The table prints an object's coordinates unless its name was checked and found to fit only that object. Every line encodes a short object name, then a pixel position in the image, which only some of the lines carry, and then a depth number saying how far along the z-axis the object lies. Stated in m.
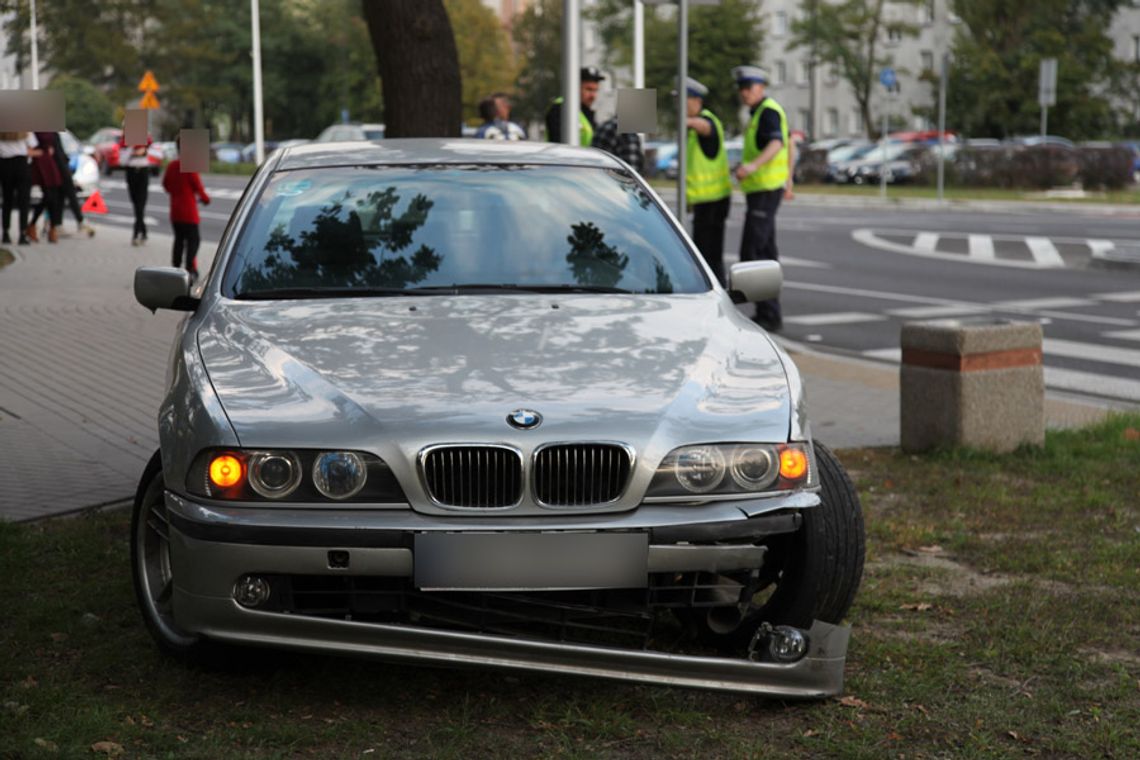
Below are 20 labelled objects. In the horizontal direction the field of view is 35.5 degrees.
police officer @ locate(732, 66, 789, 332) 13.73
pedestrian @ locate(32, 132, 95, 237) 23.97
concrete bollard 8.25
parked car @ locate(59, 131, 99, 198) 32.09
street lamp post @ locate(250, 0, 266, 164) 39.17
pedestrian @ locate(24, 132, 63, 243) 23.33
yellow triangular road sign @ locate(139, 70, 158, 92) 21.81
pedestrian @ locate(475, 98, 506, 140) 15.44
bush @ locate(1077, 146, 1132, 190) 42.12
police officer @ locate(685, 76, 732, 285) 13.92
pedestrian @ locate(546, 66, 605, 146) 13.70
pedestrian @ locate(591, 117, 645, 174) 13.81
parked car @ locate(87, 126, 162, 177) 49.41
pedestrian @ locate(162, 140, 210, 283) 17.23
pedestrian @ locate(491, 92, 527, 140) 15.66
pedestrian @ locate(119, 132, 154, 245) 22.73
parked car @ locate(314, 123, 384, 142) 50.12
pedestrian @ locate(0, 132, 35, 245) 21.89
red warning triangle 28.40
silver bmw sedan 4.40
